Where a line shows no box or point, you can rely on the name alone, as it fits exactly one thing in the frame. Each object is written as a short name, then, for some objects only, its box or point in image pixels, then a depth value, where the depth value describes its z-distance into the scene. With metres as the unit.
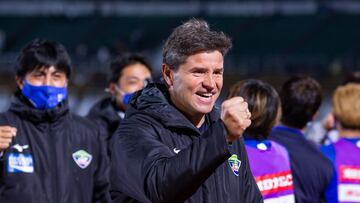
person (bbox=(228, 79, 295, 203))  8.33
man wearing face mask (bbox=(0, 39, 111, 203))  8.37
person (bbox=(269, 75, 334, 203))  9.07
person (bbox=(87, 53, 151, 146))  11.00
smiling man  5.34
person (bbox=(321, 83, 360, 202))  9.09
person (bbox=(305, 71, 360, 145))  11.53
